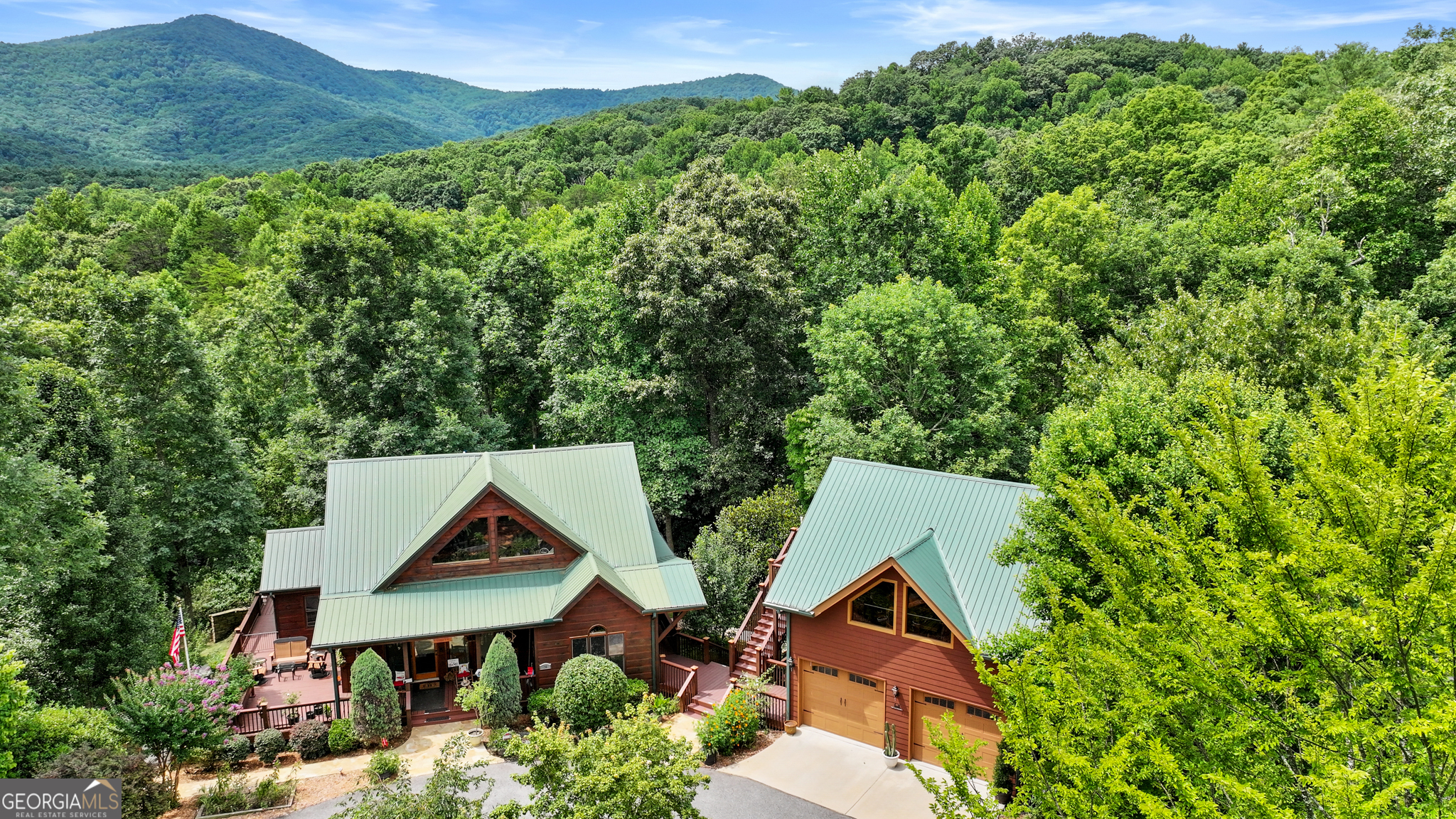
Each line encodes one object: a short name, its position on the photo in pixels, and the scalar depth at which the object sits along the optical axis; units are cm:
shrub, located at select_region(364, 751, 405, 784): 1814
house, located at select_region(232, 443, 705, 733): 2216
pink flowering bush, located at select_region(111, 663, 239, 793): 1686
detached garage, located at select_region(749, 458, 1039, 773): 1909
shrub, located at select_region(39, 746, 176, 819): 1455
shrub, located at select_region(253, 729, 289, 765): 1978
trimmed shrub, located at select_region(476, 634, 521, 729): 2112
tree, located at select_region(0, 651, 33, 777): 1359
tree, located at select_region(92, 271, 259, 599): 2720
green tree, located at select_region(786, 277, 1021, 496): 2836
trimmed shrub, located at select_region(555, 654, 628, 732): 2091
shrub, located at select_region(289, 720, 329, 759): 2005
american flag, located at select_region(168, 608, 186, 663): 2225
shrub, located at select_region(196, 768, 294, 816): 1762
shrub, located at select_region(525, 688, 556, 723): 2175
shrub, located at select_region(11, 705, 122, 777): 1502
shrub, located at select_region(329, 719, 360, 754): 2034
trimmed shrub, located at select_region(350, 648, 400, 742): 2052
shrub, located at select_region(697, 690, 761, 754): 1998
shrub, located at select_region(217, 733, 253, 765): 1959
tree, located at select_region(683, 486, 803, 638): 2603
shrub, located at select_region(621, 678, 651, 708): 2183
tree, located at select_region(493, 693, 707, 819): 1266
